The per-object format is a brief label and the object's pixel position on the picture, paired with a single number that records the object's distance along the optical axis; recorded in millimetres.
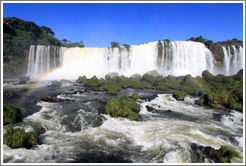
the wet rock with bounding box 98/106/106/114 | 11405
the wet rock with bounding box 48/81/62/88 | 23412
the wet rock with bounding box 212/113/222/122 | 11512
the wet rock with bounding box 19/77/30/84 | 28222
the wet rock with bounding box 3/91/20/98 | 15477
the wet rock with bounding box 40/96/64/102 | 14402
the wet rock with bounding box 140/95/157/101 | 17016
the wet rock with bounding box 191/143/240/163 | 6110
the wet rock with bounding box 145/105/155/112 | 12860
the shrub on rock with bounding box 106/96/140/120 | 10703
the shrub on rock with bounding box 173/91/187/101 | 17328
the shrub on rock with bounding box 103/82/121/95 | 19062
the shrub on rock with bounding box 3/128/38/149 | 6227
